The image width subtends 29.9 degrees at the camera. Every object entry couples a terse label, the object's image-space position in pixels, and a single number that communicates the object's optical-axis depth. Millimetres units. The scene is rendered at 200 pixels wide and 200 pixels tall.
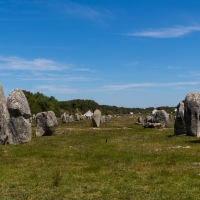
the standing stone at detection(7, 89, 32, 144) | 25969
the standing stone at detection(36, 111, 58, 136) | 34031
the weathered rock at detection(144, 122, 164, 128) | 43441
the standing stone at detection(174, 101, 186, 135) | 33544
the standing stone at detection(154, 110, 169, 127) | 48062
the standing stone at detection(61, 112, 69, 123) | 69812
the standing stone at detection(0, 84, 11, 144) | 24153
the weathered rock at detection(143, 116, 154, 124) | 51150
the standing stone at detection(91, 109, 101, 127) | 51906
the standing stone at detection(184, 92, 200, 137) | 30594
